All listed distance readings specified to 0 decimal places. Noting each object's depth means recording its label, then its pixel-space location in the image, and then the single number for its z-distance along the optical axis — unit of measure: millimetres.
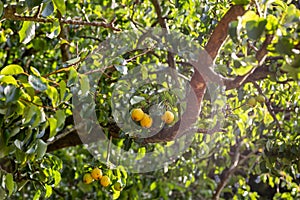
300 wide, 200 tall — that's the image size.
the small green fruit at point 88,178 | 3045
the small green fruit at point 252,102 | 3188
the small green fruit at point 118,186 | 3006
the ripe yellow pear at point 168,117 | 2828
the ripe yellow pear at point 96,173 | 2994
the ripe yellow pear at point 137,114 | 2840
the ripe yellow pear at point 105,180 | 2977
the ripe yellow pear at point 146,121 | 2858
